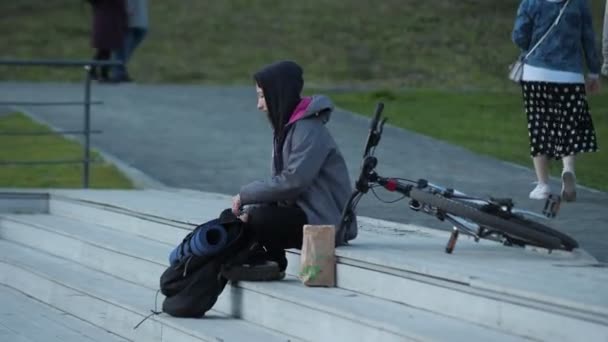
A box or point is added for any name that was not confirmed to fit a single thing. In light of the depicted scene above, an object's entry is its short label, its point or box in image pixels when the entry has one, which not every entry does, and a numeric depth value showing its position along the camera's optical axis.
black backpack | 13.99
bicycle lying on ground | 12.99
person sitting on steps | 14.02
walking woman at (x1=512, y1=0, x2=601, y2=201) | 19.17
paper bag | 13.65
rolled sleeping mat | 13.94
